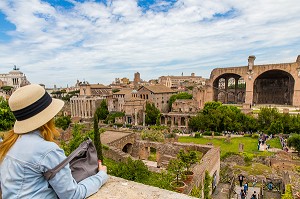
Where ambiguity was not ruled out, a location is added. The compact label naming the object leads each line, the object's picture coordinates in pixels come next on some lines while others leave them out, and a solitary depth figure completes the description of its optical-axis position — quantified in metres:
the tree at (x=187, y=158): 11.31
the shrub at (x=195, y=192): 9.84
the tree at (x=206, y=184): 11.91
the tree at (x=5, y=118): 18.72
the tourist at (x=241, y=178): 15.75
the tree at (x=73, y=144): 13.30
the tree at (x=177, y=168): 10.73
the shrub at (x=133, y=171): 11.02
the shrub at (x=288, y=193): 10.02
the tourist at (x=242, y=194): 13.45
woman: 1.76
